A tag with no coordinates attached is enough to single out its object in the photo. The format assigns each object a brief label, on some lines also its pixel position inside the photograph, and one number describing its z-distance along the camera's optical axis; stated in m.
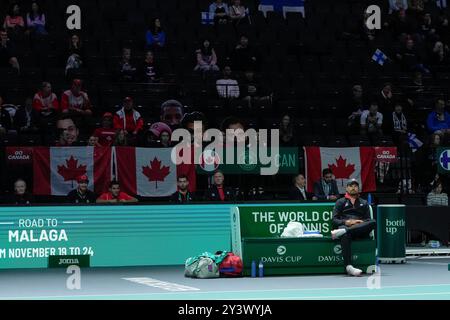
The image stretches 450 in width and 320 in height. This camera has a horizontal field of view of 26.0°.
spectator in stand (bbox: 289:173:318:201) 18.23
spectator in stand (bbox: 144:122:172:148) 19.62
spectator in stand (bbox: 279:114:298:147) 20.58
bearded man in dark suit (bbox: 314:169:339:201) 19.14
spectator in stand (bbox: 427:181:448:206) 21.22
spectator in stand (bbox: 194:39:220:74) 23.89
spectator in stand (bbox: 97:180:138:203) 17.44
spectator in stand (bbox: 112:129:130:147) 19.61
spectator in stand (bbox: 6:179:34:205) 17.09
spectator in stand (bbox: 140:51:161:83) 23.00
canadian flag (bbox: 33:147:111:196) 18.83
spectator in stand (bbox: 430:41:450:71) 26.70
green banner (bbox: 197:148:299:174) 19.11
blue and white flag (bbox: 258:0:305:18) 27.36
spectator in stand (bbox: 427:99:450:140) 23.44
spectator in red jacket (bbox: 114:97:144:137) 20.67
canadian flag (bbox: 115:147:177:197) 19.38
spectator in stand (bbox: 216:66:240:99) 23.00
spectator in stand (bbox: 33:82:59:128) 20.72
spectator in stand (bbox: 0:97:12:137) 20.36
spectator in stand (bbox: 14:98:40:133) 20.23
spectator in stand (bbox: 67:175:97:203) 17.39
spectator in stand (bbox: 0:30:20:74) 22.12
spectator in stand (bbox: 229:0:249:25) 25.86
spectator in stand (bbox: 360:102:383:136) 22.84
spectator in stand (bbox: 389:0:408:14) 28.05
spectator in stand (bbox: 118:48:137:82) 22.81
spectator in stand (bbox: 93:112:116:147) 19.75
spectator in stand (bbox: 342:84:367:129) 23.39
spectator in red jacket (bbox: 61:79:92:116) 20.81
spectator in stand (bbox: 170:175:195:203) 17.57
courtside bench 15.26
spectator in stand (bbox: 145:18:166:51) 24.22
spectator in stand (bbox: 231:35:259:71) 24.19
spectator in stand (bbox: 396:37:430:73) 26.12
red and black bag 15.09
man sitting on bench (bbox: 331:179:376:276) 15.17
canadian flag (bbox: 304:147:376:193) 20.39
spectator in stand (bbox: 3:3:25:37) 23.47
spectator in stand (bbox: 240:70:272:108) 22.88
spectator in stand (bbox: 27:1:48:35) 23.47
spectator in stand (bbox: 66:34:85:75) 22.61
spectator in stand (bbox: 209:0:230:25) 25.67
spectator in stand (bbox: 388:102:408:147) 23.09
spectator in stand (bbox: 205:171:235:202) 17.72
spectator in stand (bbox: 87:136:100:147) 19.20
